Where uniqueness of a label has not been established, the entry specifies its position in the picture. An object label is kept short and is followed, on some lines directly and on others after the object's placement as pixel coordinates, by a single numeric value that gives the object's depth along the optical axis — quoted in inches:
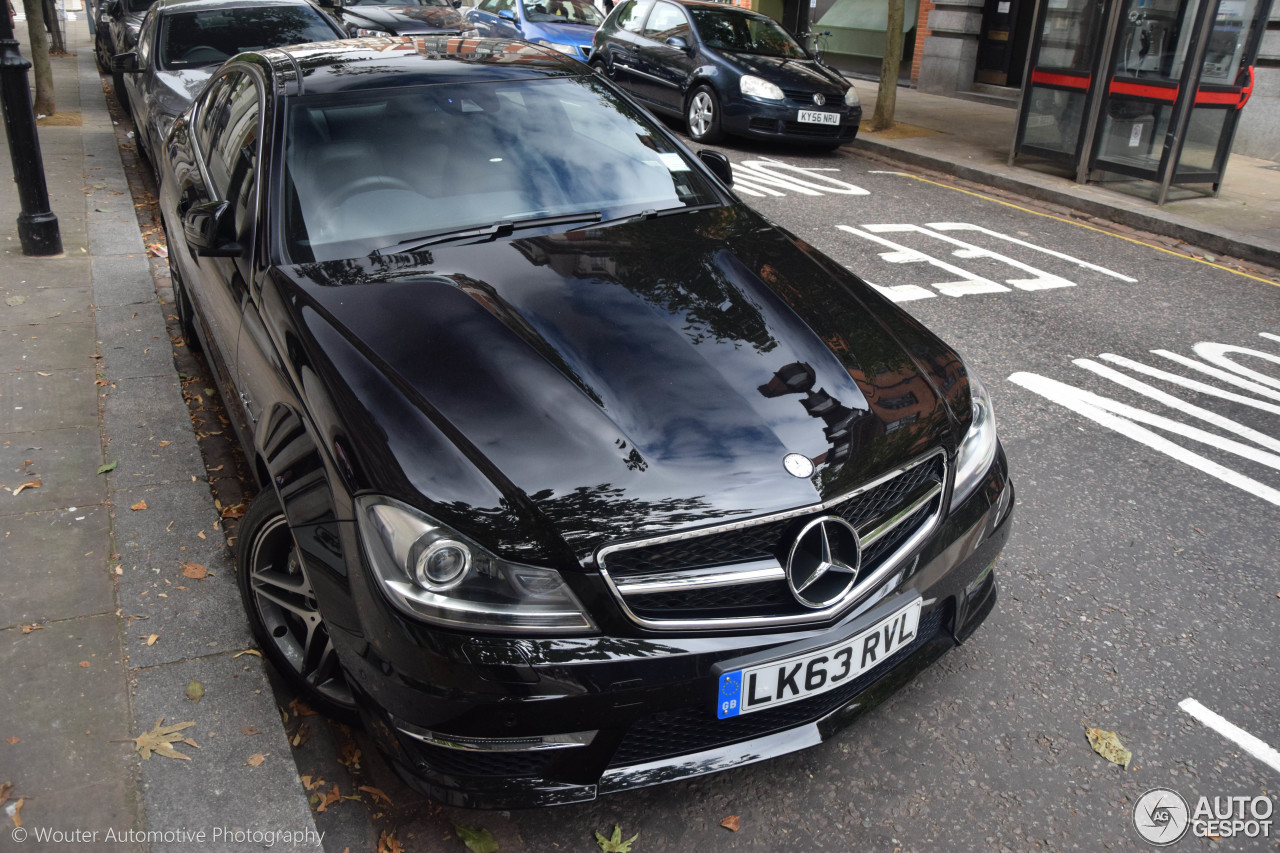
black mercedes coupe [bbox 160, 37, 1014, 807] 85.5
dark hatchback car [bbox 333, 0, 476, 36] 488.4
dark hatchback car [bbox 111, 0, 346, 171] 320.2
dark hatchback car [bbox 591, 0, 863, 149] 444.5
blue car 575.8
